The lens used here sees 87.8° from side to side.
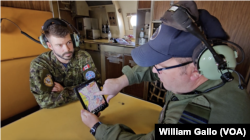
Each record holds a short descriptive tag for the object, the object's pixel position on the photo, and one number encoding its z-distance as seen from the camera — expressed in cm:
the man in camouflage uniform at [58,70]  110
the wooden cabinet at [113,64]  266
